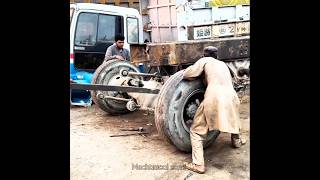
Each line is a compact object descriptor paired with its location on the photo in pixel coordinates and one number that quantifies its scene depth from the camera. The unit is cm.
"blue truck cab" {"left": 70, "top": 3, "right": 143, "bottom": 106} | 845
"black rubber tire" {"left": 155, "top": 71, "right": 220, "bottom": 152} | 465
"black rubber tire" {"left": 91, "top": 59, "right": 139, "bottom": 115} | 692
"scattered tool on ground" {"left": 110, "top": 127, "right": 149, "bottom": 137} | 602
